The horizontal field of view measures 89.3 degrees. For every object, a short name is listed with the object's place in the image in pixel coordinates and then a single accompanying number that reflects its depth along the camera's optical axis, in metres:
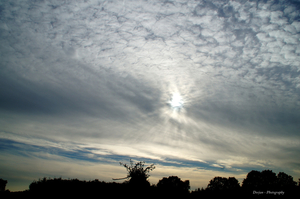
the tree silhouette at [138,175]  24.31
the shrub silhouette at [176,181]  81.36
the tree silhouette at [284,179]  59.75
